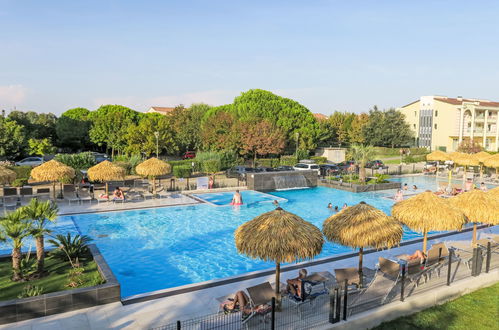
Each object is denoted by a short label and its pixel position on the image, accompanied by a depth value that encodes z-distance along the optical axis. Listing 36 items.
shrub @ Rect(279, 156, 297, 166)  41.28
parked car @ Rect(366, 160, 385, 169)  40.22
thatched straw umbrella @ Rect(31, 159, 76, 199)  21.00
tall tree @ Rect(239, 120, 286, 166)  39.94
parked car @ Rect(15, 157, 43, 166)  35.66
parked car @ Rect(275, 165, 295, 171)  34.41
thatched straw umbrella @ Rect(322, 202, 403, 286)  9.70
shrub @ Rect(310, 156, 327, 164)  45.31
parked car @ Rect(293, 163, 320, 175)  33.24
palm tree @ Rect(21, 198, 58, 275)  10.26
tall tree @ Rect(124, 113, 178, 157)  42.03
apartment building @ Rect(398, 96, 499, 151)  62.19
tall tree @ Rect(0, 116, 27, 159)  35.31
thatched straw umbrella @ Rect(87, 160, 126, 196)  22.00
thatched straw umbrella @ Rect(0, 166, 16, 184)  20.46
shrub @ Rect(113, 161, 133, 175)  30.66
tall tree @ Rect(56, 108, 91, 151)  57.56
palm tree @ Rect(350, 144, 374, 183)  29.84
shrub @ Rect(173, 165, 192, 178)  29.56
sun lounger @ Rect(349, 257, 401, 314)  8.85
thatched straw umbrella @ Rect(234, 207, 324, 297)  8.33
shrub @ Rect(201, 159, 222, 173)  29.56
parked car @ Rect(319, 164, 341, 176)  34.84
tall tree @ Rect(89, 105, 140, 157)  52.75
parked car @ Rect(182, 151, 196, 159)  47.82
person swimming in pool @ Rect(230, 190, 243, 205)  22.58
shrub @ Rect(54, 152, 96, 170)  30.38
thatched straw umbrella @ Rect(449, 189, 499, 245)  12.18
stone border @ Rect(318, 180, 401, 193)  28.34
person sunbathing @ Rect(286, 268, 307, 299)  8.86
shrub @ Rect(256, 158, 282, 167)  41.23
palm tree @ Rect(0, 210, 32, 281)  9.74
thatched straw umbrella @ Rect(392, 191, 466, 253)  11.26
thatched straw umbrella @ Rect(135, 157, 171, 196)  23.94
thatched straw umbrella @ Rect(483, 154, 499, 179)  30.62
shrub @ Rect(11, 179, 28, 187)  24.94
